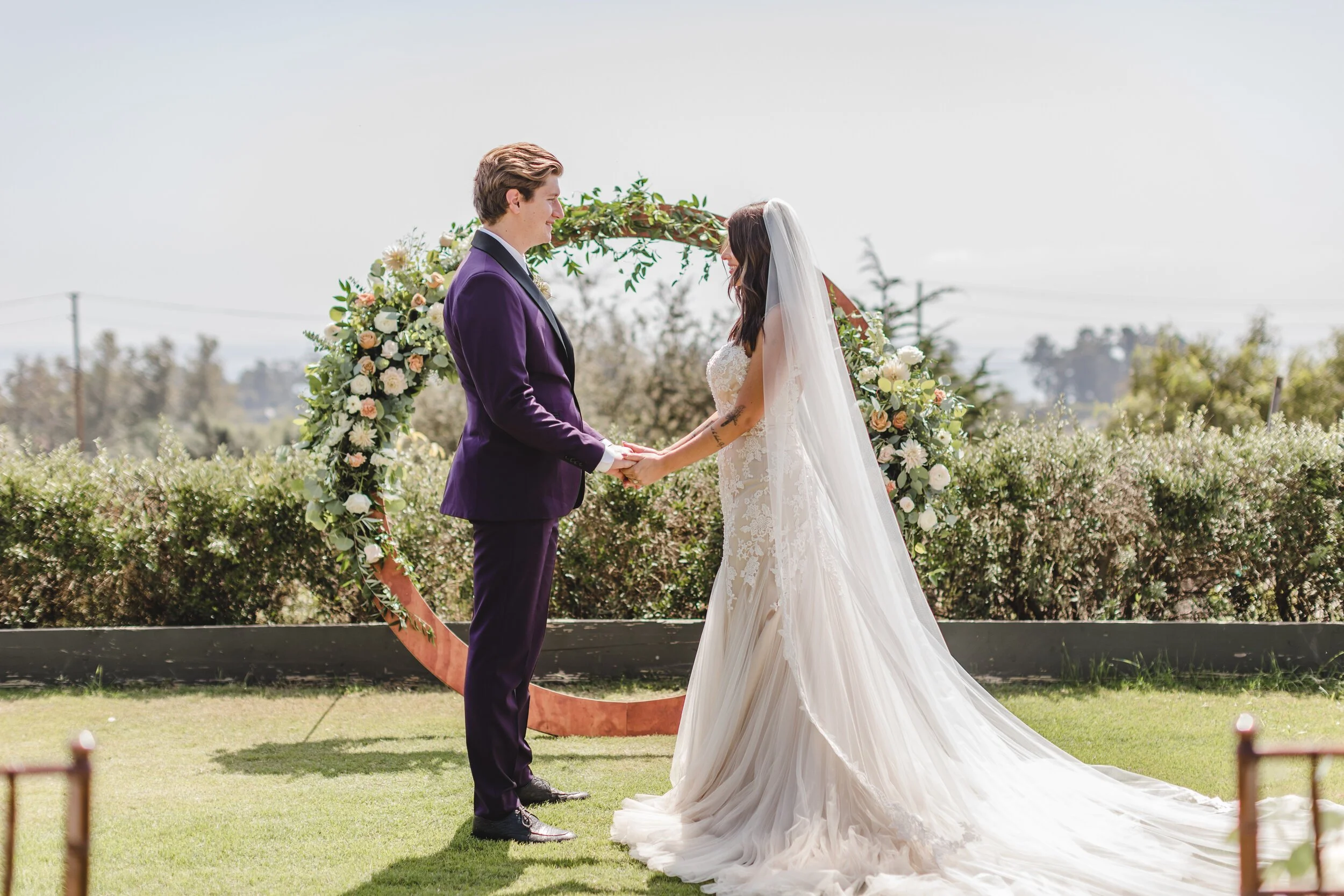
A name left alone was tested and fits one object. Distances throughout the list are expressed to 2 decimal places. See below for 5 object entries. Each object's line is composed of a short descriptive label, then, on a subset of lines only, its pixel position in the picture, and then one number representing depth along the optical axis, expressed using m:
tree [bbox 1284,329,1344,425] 18.38
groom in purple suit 3.74
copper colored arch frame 5.21
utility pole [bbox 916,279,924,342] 13.61
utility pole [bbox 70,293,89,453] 45.88
